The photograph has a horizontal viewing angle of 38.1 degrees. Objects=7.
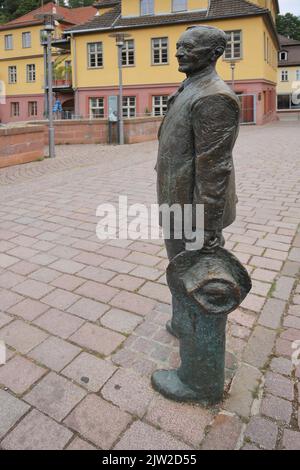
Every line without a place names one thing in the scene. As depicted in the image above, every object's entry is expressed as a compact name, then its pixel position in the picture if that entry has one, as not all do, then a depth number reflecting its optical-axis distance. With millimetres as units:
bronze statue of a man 1988
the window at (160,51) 29125
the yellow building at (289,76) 57531
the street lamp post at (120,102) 16828
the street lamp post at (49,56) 12367
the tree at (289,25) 74625
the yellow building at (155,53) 27297
